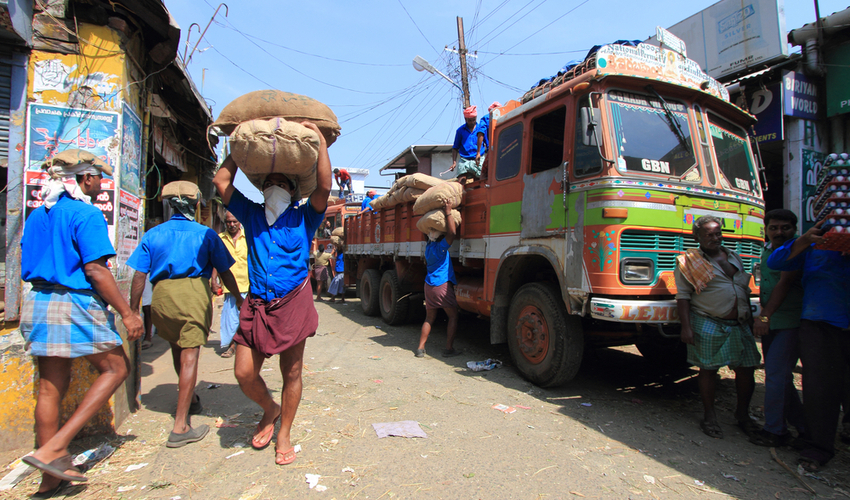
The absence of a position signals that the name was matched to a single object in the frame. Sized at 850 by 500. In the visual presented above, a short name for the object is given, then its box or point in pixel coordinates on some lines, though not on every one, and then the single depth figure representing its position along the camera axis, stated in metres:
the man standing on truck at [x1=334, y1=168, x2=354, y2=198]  16.14
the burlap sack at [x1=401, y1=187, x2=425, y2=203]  6.51
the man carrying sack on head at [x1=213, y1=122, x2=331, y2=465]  2.64
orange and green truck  3.46
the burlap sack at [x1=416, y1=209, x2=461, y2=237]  5.29
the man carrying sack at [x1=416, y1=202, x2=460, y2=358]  5.35
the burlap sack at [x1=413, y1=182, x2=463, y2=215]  5.30
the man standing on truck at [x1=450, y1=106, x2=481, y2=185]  5.89
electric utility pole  14.14
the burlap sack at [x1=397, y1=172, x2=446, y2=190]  6.22
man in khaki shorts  3.12
